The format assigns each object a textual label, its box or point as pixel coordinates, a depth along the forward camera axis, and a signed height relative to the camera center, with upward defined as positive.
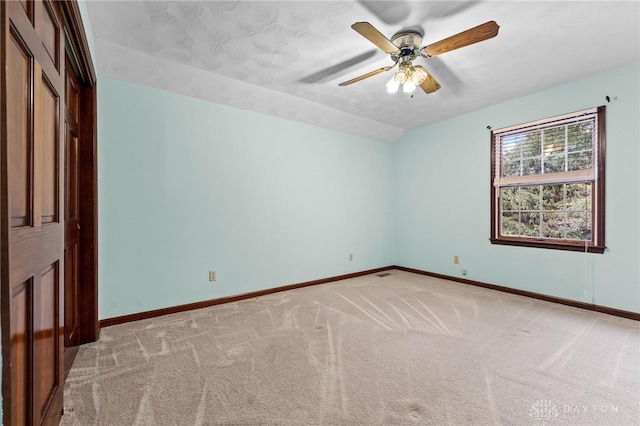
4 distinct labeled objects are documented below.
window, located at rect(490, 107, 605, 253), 3.22 +0.35
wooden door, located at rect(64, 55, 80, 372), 2.02 -0.01
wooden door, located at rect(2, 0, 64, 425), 0.85 +0.02
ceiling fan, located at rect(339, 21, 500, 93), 1.96 +1.20
